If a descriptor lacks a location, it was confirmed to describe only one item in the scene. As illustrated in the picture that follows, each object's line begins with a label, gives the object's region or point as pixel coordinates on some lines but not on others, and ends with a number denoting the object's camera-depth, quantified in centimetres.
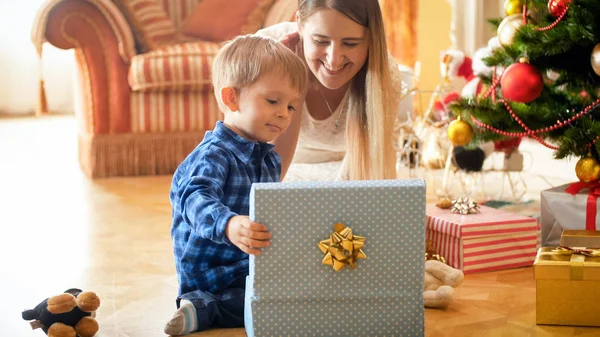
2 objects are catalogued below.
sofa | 347
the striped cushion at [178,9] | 397
